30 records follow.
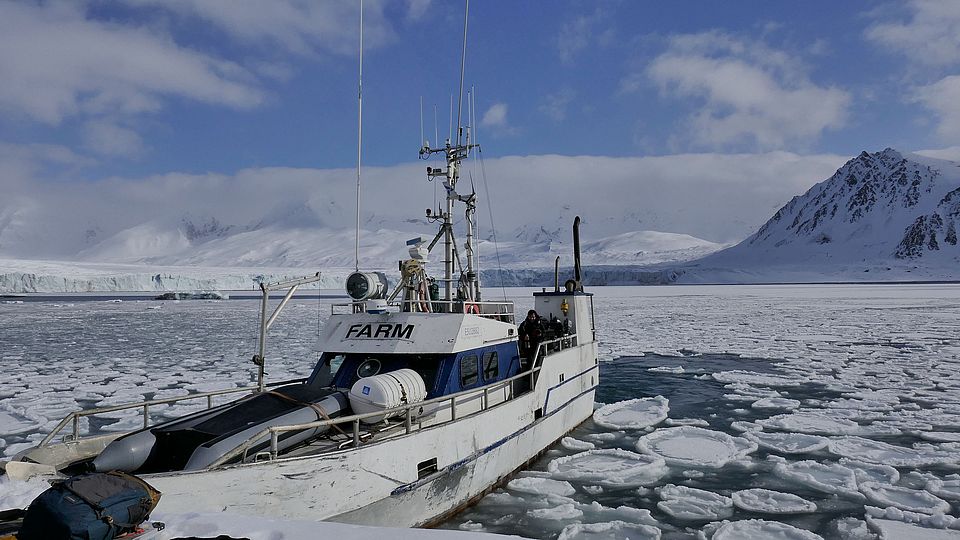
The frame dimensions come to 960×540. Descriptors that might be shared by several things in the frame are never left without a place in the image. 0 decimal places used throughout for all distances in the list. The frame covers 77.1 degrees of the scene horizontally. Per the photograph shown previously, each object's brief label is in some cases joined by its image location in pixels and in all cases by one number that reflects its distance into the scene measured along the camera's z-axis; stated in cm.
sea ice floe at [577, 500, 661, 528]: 789
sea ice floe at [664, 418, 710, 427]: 1250
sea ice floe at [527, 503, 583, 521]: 802
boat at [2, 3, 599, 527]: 623
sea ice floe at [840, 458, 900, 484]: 902
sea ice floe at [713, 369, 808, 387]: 1664
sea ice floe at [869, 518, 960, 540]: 709
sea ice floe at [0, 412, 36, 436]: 1157
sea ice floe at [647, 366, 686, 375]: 1895
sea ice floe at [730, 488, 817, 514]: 805
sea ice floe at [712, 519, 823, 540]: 726
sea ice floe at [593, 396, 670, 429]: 1283
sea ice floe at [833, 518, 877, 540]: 722
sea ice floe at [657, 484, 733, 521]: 797
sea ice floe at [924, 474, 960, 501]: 832
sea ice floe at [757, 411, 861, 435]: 1171
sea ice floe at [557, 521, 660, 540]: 741
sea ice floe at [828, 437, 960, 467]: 973
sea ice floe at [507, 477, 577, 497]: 895
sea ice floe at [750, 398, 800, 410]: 1381
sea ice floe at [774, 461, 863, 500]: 872
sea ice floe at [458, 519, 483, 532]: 775
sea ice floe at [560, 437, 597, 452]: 1126
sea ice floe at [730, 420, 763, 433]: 1192
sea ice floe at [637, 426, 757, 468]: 1010
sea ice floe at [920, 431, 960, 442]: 1090
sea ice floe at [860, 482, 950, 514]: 789
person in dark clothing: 1247
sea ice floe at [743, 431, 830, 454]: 1058
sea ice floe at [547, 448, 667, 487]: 934
